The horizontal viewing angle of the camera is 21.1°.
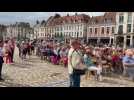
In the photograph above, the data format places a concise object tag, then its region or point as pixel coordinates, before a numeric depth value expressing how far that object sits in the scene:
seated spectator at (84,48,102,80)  8.06
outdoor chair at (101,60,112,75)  9.60
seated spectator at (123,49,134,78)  8.57
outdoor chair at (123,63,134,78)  8.56
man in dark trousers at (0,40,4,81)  7.71
